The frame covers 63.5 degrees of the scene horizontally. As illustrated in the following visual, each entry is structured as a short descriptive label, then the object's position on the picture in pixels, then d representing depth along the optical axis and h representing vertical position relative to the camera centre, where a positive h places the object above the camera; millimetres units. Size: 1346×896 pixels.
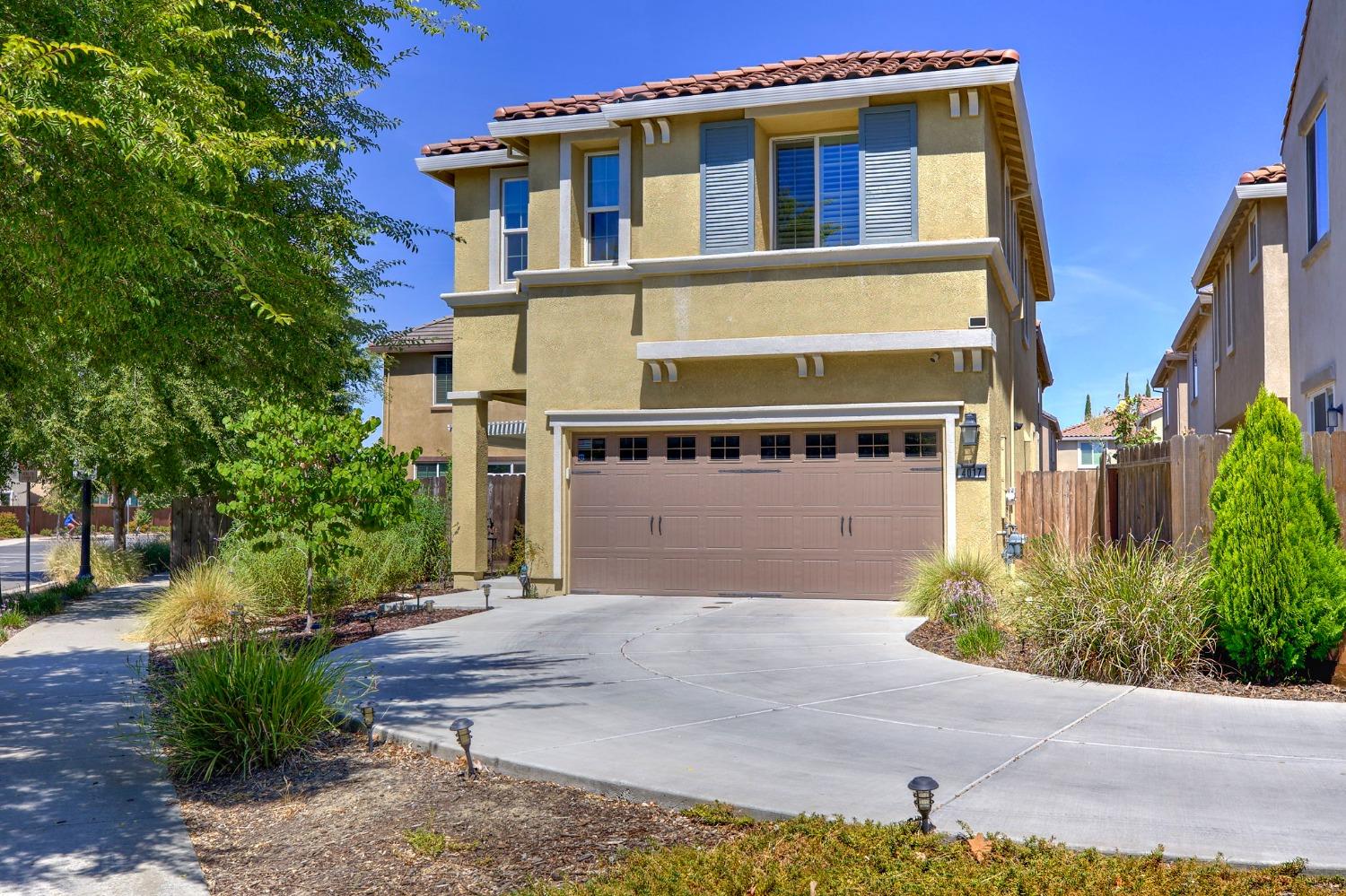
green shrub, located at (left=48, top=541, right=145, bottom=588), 21406 -1498
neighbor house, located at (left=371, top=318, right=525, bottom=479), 31781 +2476
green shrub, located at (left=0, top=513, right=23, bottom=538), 48878 -1608
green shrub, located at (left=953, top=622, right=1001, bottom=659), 10211 -1436
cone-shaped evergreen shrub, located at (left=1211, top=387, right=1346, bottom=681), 8523 -545
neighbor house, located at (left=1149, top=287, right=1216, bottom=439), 25156 +3314
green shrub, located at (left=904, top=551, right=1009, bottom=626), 11609 -1074
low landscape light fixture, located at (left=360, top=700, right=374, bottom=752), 7070 -1470
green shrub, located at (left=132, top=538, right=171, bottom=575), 24047 -1461
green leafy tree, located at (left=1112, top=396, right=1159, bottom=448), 32625 +2066
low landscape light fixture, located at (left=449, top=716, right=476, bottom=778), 6418 -1430
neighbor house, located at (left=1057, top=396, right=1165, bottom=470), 48125 +2341
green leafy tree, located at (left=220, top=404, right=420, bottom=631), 11961 +104
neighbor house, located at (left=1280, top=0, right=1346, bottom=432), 12156 +3386
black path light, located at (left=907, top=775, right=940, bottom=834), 5000 -1389
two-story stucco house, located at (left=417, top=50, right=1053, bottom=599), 14742 +2437
